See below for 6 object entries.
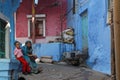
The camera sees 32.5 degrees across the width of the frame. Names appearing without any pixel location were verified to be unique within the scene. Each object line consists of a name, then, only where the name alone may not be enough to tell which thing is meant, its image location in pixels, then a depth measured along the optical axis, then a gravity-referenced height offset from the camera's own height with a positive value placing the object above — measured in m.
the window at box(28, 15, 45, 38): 13.63 +0.88
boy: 7.19 -0.66
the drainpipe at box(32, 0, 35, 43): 13.24 +1.06
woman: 7.67 -0.60
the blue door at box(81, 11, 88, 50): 9.74 +0.54
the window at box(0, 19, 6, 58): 5.32 +0.07
